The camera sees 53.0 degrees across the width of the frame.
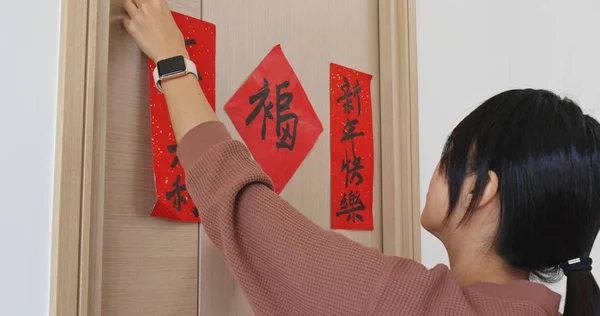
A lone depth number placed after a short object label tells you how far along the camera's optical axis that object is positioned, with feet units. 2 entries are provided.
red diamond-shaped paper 3.70
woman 2.32
